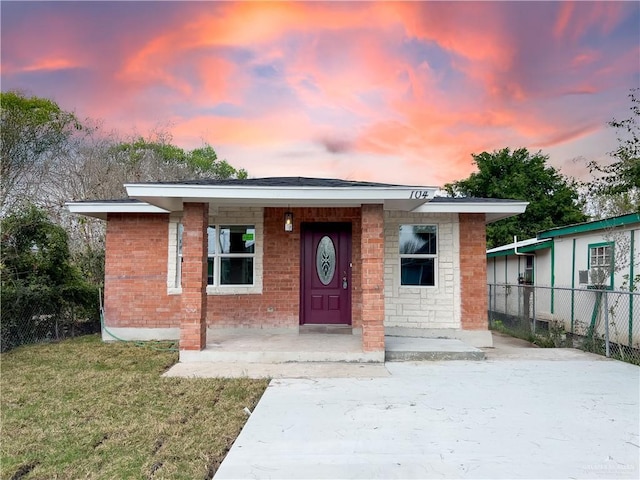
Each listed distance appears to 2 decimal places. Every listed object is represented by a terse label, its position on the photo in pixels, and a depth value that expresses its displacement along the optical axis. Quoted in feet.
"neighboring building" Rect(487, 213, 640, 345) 28.89
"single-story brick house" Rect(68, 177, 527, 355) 27.07
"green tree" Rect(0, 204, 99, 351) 25.71
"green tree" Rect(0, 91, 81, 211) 43.39
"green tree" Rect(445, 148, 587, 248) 65.87
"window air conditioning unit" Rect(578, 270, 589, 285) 34.06
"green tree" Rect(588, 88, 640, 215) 39.62
